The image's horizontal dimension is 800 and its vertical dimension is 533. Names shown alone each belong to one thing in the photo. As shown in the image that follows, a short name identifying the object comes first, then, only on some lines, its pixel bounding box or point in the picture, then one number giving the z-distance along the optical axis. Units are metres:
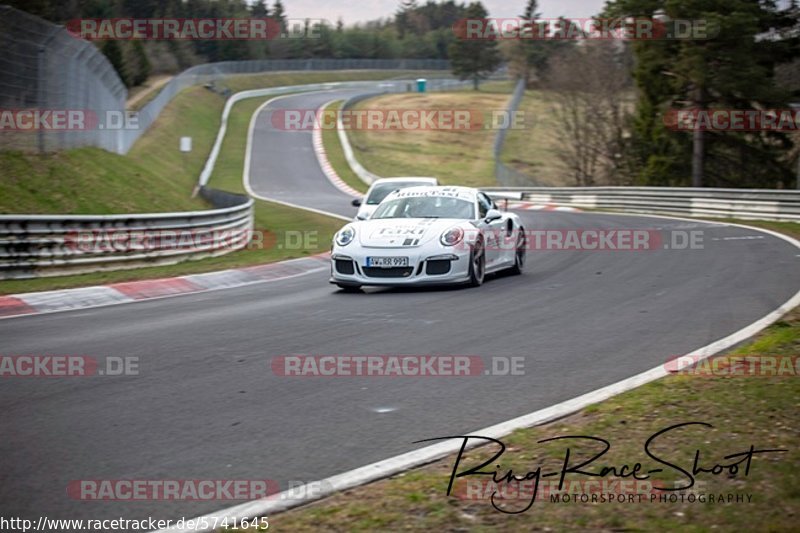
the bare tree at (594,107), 50.09
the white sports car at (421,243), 12.56
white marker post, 33.82
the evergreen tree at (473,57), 100.25
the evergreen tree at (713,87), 34.69
